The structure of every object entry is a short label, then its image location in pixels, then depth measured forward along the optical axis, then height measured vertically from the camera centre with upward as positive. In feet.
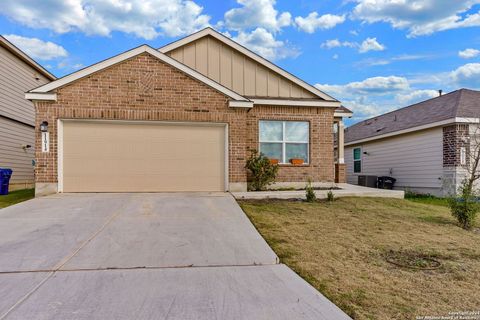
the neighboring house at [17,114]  44.45 +6.77
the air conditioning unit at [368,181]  56.29 -3.27
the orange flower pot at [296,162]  41.55 -0.05
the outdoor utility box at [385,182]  55.83 -3.36
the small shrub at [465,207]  24.64 -3.37
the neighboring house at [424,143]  44.19 +2.90
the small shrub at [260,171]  37.63 -1.05
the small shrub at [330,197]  33.06 -3.46
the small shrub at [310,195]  32.41 -3.21
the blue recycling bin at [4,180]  39.58 -2.20
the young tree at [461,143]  43.75 +2.44
